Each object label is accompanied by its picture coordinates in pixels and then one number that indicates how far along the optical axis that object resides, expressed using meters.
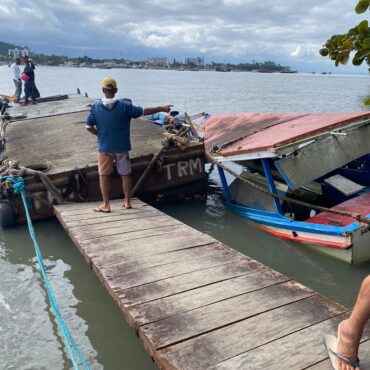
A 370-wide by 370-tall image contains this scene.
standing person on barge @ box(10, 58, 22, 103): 18.12
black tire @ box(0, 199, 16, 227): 7.28
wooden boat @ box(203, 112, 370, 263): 6.46
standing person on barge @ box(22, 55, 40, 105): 16.70
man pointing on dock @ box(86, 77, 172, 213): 6.12
